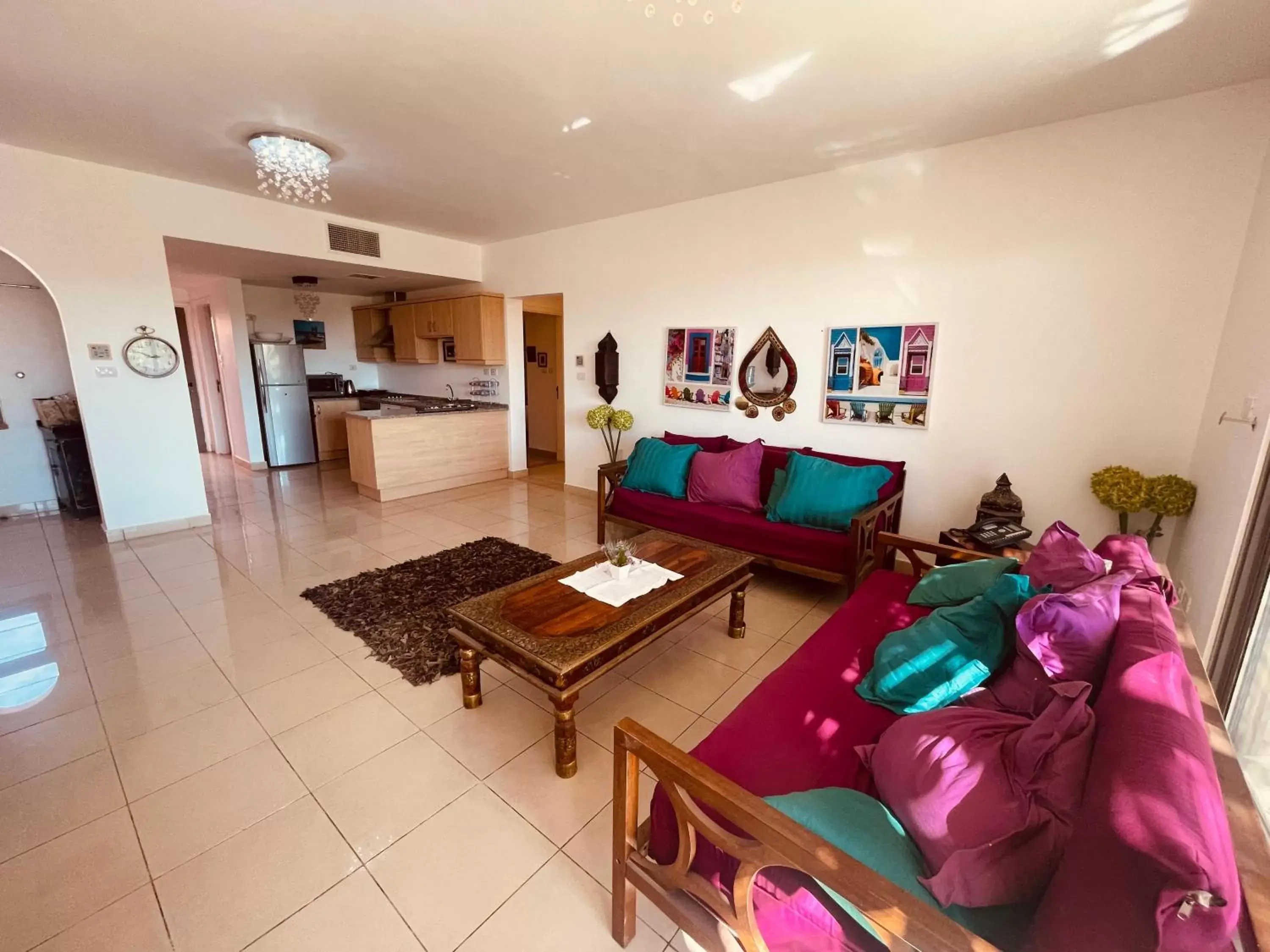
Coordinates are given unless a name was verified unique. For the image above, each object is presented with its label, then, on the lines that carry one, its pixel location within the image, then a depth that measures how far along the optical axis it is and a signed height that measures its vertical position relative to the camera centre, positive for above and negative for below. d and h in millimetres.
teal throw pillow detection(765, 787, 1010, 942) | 915 -884
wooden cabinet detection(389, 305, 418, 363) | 6711 +384
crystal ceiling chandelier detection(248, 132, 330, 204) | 3025 +1238
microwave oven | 7199 -317
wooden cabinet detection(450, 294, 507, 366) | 5832 +390
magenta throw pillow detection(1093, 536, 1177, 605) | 1550 -607
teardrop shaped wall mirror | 3865 -79
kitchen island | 5172 -895
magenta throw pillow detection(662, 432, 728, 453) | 4047 -594
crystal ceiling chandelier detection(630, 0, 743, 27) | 1878 +1290
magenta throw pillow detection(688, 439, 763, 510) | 3561 -766
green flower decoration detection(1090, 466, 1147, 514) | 2537 -575
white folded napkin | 2217 -962
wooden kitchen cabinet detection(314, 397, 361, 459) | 7129 -889
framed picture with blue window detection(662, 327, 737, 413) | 4180 -4
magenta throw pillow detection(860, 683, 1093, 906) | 861 -804
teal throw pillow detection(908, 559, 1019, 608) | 1992 -841
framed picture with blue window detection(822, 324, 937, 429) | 3309 -35
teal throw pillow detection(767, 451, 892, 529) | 3094 -752
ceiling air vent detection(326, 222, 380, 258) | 4762 +1128
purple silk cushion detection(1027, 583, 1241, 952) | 594 -605
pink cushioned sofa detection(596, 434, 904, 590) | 2953 -1012
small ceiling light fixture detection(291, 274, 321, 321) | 7098 +817
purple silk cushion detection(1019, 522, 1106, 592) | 1617 -619
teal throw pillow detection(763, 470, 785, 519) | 3381 -816
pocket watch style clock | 3908 +30
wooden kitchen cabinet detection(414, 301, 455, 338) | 6230 +522
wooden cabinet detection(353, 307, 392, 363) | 7289 +447
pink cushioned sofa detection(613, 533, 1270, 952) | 639 -807
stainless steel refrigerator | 6465 -513
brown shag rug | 2576 -1395
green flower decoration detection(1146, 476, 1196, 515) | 2453 -580
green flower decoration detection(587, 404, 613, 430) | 4723 -463
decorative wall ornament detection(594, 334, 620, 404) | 4812 +9
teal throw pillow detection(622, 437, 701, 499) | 3844 -763
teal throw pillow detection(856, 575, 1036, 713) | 1494 -838
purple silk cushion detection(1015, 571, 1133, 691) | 1279 -646
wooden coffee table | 1805 -989
